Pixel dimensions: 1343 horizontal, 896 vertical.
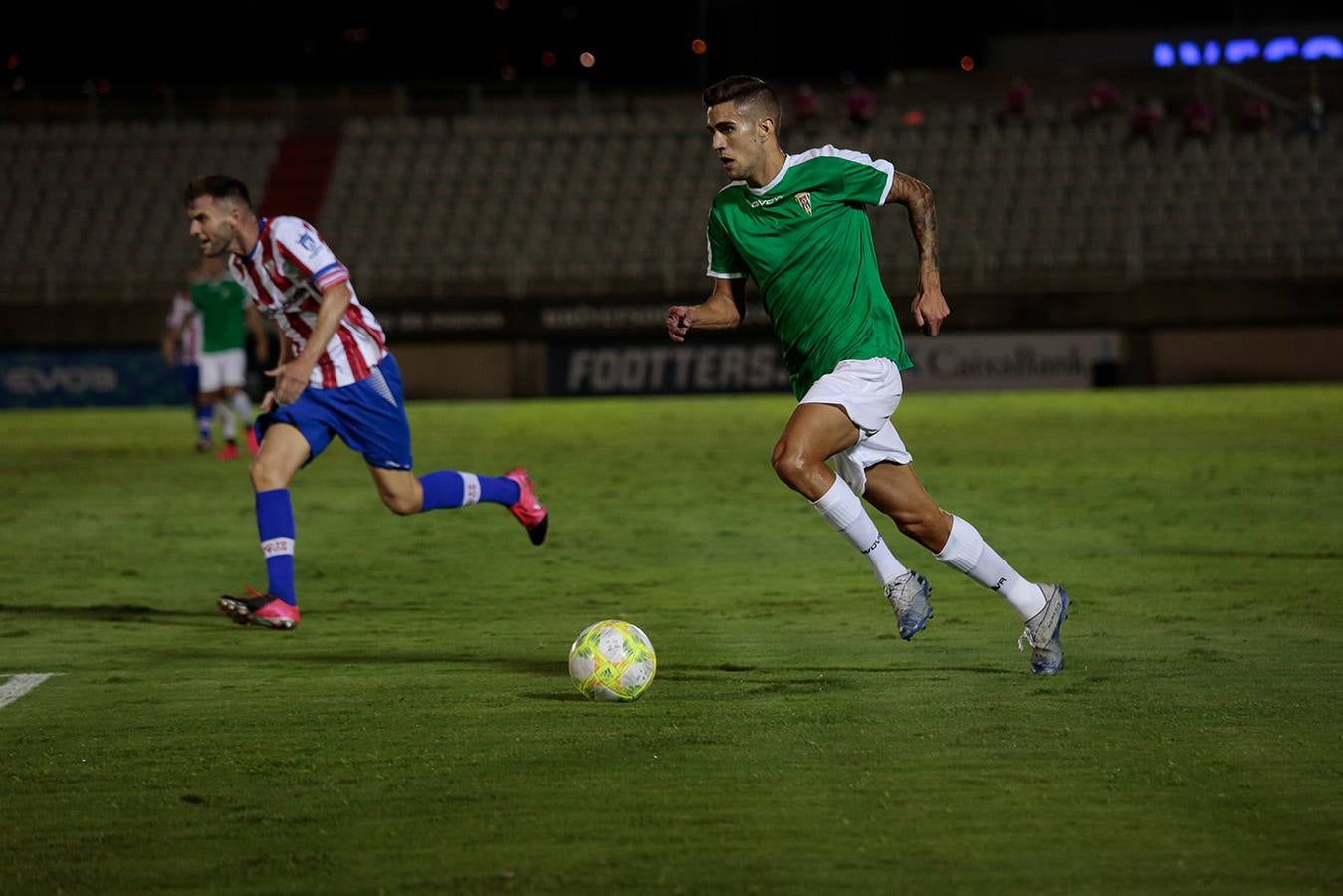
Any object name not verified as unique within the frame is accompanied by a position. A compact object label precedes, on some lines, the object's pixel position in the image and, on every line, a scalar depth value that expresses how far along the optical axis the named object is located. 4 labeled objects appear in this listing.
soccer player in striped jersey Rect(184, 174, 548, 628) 15.75
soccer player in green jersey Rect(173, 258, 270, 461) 39.06
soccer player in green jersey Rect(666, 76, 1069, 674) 12.67
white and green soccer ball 12.09
